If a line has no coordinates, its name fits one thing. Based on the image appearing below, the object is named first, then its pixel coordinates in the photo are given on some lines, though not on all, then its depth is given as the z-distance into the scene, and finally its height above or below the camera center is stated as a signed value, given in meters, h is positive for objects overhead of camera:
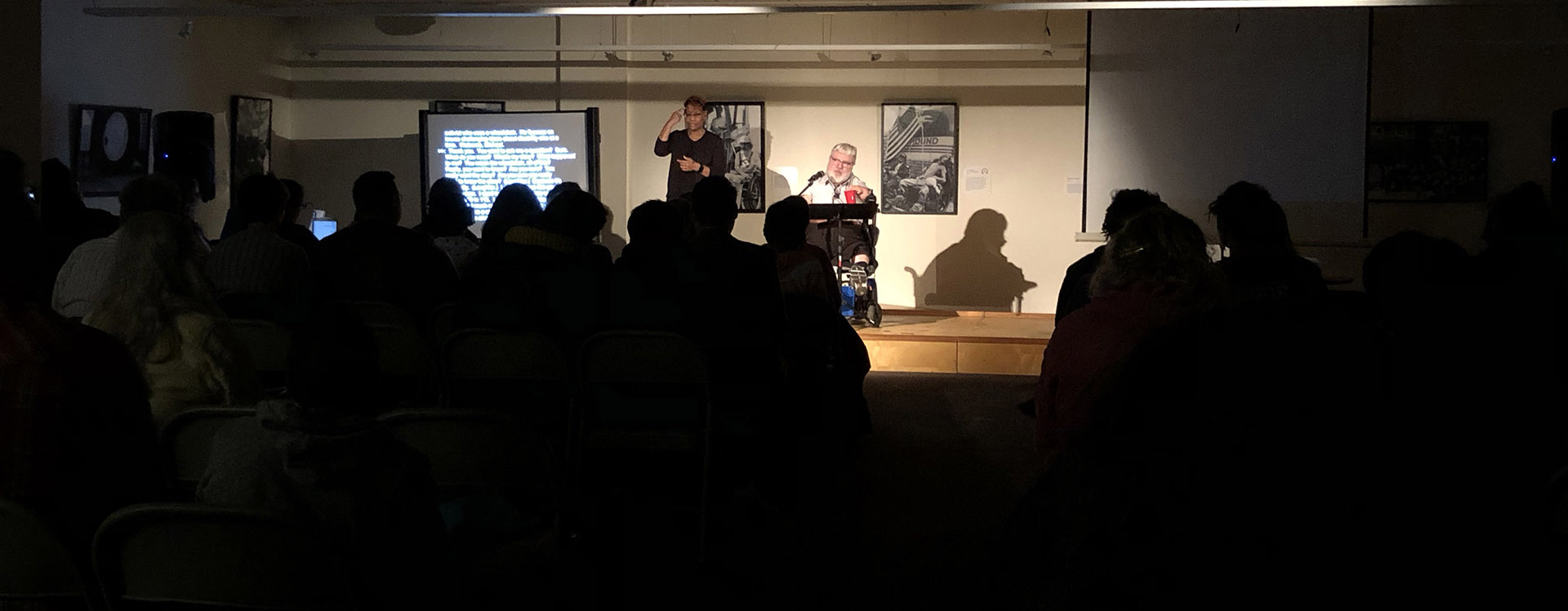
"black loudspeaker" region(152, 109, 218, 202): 8.38 +0.61
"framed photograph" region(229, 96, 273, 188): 10.22 +0.82
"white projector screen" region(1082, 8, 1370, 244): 8.12 +0.91
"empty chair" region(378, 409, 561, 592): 2.55 -0.48
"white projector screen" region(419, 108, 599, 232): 10.58 +0.74
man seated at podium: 10.00 +0.47
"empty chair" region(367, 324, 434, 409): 4.13 -0.38
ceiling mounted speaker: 11.30 +1.86
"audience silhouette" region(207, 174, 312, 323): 4.79 -0.07
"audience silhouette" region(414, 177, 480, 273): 5.83 +0.10
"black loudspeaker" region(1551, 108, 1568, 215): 7.18 +0.67
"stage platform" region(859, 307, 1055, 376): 8.65 -0.67
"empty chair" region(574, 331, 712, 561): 3.73 -0.46
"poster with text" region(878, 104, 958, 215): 11.11 +0.77
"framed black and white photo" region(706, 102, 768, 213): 11.27 +0.93
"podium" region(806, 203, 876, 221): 9.55 +0.27
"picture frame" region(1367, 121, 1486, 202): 10.63 +0.78
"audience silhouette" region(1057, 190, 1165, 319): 4.83 -0.01
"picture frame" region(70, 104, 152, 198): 8.12 +0.58
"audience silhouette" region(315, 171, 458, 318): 4.61 -0.10
